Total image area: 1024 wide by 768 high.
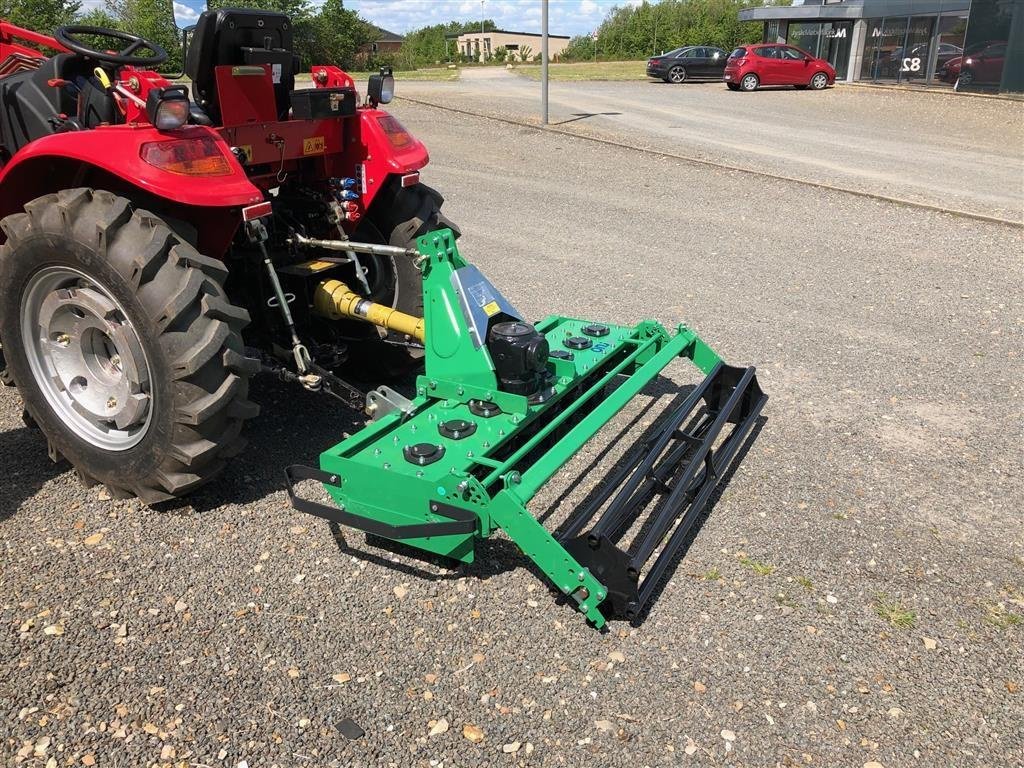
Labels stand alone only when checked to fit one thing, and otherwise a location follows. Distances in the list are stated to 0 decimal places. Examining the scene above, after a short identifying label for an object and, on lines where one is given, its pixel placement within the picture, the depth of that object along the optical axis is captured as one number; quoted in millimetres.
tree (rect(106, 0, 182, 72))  29481
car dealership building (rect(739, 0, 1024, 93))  19891
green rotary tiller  2729
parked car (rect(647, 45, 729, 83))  26672
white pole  13977
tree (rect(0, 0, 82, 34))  29422
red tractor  3041
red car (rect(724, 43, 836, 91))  22766
